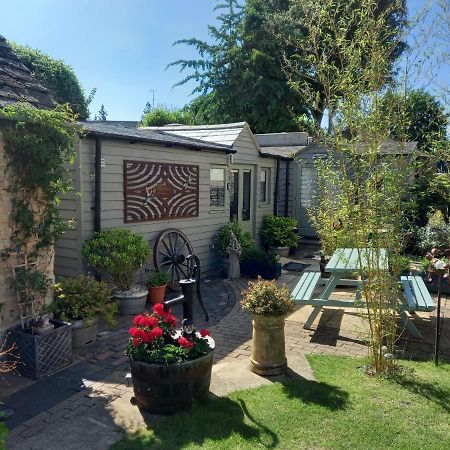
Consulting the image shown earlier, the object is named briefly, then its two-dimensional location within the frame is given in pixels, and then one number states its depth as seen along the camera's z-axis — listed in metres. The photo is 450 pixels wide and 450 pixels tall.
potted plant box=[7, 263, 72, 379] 4.27
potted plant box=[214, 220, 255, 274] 9.02
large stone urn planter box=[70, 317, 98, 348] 4.95
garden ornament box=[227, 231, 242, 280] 8.73
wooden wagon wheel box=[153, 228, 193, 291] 7.54
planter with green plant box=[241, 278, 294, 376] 4.15
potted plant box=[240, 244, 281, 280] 8.82
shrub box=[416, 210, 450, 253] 8.65
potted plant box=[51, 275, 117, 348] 4.96
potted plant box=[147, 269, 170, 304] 6.82
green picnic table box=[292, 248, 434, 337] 4.16
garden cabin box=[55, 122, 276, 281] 6.35
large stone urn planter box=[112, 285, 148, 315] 6.26
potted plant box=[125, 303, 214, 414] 3.49
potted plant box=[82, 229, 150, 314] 6.01
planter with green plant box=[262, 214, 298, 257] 11.26
